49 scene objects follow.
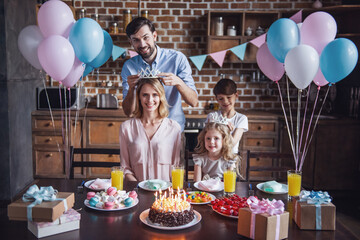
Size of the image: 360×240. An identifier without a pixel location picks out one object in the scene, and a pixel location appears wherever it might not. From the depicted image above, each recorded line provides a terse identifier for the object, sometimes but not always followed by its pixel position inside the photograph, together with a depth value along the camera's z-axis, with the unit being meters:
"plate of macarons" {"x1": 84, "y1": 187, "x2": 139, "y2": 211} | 1.61
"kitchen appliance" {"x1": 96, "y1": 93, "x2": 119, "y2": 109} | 4.31
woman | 2.32
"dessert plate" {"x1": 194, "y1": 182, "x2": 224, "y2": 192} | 1.91
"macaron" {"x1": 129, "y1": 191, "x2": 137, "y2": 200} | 1.69
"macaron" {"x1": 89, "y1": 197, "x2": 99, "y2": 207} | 1.62
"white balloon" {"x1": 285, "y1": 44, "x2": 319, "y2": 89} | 1.99
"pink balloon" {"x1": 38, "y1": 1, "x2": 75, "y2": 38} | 2.08
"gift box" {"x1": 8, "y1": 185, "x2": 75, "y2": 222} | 1.32
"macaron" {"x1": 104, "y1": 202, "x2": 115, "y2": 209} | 1.60
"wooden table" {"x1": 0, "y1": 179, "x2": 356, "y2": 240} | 1.37
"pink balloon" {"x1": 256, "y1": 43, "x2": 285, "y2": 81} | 2.41
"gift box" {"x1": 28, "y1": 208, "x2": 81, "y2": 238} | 1.35
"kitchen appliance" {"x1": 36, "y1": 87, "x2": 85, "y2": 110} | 4.14
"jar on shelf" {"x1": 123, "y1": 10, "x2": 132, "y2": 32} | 4.31
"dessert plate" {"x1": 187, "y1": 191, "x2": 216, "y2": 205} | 1.77
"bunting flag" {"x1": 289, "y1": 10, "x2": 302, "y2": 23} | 3.33
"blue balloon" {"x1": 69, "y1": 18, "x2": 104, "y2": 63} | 2.07
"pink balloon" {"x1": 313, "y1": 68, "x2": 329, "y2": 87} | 2.28
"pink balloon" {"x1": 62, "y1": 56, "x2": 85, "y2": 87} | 2.29
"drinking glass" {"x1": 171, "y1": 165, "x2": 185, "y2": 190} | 1.90
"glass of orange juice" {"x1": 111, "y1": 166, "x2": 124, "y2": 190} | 1.86
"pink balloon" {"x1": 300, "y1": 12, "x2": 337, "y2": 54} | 2.12
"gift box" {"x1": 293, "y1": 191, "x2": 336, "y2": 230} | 1.46
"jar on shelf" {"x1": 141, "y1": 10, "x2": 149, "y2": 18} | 4.33
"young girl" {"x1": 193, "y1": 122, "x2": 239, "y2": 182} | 2.29
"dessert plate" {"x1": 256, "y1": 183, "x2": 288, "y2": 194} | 1.90
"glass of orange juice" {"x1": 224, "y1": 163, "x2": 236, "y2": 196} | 1.82
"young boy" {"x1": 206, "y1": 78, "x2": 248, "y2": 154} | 2.68
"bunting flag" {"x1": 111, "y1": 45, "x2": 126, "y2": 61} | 3.51
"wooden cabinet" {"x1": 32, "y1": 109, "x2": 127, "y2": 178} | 4.09
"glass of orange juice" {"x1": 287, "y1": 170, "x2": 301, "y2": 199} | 1.78
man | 2.47
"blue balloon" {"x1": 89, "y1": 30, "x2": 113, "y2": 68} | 2.41
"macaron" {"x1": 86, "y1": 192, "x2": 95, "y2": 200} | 1.71
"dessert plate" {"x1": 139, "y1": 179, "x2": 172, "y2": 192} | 1.91
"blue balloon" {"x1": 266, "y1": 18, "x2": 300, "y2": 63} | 2.08
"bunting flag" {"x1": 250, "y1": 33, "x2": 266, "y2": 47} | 3.70
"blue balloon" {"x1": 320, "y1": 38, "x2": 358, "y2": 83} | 2.00
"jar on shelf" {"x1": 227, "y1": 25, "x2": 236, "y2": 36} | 4.30
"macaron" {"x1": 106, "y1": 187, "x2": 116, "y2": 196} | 1.68
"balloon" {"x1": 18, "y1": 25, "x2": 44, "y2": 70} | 2.16
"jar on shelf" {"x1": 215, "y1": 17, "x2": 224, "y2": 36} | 4.29
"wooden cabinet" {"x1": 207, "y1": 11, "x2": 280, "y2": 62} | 4.27
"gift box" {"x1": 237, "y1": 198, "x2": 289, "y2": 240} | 1.33
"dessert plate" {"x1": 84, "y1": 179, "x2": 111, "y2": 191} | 1.91
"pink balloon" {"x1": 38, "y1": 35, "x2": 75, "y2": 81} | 2.00
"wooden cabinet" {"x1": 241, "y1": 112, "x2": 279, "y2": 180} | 4.10
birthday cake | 1.44
